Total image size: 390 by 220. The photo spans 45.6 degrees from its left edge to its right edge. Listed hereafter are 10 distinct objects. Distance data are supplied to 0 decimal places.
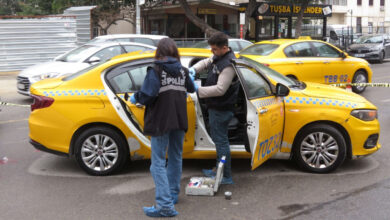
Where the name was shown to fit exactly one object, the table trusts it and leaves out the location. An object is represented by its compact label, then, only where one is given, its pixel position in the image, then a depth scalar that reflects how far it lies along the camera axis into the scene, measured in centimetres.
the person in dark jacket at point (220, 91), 499
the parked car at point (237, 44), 1638
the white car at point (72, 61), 1145
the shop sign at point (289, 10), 2895
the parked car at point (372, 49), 2379
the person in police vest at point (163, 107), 434
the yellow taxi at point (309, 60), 1152
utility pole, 1783
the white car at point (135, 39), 1433
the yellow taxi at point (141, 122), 564
